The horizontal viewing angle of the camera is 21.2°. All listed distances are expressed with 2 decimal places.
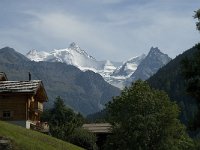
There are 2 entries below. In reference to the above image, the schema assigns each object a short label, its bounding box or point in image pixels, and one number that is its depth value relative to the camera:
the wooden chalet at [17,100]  68.12
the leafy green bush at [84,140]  89.56
